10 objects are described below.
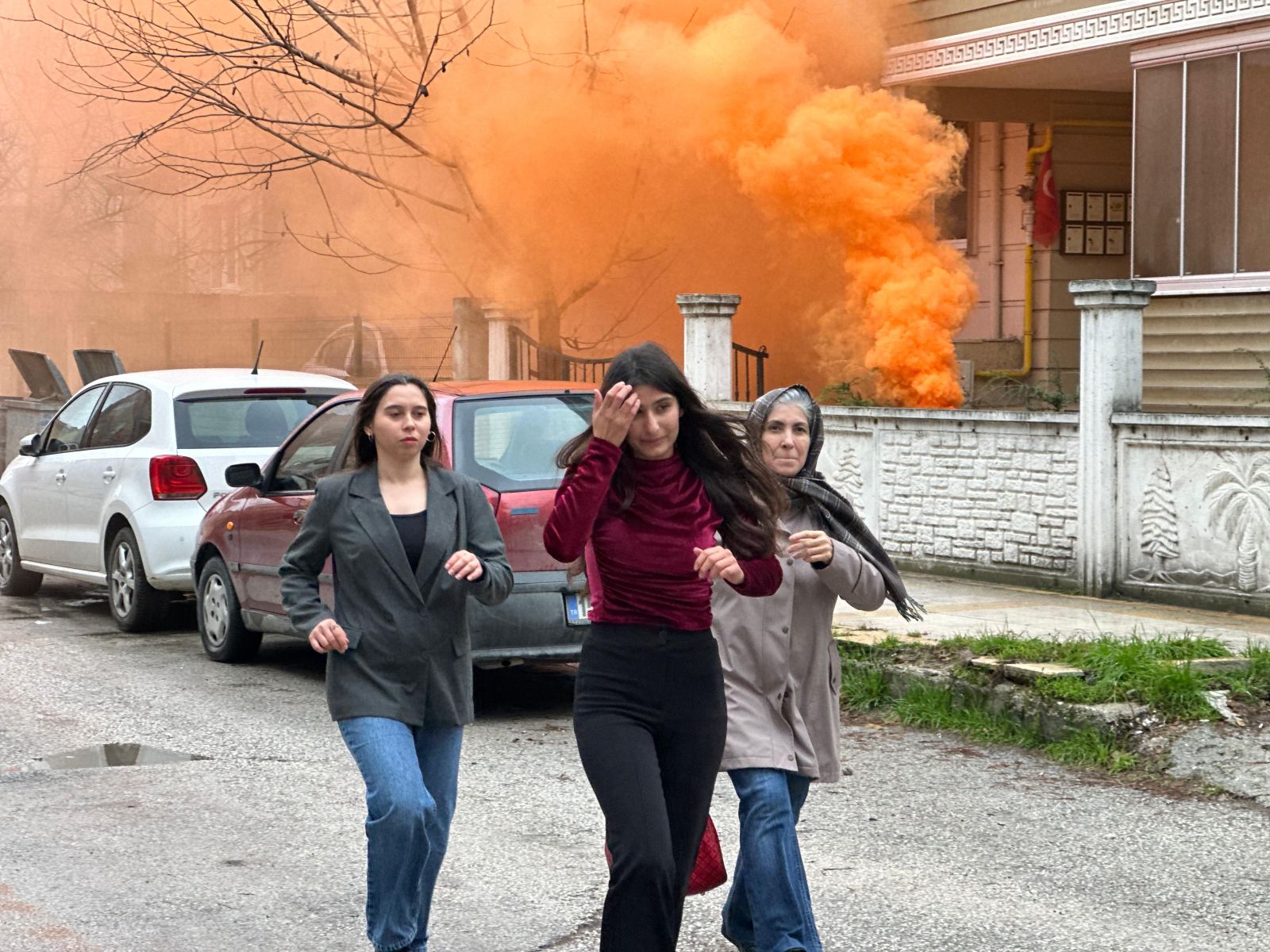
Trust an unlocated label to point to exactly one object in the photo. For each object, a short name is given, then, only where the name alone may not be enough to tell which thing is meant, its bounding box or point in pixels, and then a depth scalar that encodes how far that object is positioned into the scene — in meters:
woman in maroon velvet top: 3.96
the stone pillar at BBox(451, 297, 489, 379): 20.58
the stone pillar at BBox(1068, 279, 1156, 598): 11.52
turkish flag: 18.53
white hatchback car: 11.10
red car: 8.27
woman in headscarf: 4.55
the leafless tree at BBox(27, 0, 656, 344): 19.14
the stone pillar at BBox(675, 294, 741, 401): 15.47
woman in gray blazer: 4.48
